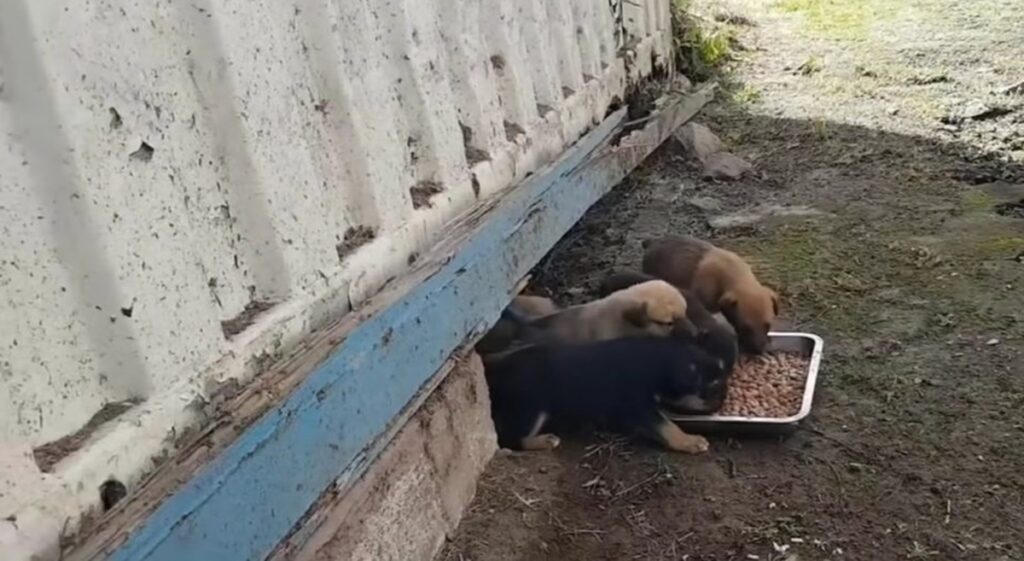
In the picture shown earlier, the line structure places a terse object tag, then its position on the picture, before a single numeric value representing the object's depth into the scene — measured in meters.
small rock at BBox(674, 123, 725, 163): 5.47
